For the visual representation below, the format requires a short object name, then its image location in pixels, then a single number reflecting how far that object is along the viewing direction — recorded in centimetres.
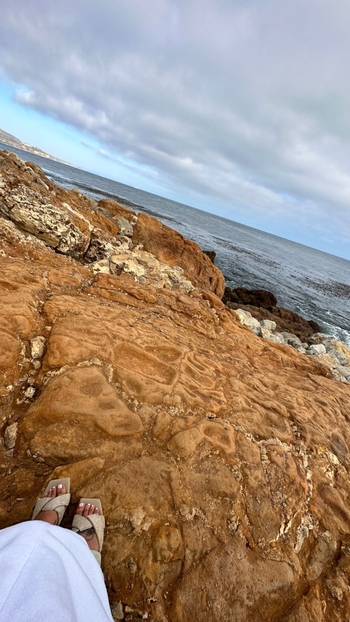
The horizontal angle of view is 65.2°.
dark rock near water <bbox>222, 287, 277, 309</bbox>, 2109
